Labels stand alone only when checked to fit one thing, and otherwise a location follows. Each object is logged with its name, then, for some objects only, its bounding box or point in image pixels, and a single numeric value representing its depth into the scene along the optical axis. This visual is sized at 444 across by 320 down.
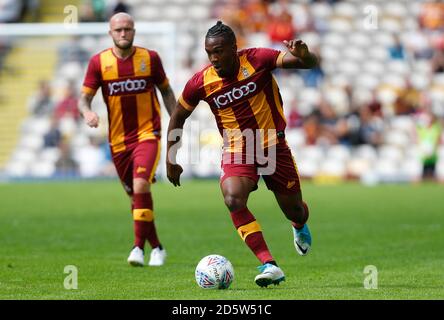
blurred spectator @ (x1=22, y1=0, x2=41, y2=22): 32.34
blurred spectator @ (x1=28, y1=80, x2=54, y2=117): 28.34
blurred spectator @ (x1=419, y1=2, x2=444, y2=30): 30.88
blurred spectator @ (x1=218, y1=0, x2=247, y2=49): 30.66
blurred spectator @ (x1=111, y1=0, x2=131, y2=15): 28.51
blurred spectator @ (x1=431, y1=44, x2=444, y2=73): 30.34
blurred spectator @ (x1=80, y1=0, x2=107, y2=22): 29.55
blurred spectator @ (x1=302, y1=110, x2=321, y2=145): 28.72
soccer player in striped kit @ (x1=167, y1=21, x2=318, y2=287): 9.27
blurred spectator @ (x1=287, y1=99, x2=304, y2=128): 29.11
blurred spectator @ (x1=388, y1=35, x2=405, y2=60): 30.69
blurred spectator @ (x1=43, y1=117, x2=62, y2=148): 27.70
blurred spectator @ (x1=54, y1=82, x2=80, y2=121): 27.97
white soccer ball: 9.03
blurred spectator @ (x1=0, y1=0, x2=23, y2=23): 30.92
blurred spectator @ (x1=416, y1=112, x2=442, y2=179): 27.11
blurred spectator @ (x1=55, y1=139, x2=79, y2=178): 27.67
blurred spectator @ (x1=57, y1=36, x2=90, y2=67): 28.67
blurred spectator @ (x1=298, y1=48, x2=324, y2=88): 30.28
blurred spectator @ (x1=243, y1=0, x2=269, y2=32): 31.34
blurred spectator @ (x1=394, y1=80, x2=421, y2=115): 29.40
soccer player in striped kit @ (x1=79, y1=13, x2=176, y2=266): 11.71
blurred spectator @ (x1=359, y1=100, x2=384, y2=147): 28.78
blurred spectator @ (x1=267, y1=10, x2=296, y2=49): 30.34
